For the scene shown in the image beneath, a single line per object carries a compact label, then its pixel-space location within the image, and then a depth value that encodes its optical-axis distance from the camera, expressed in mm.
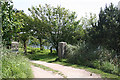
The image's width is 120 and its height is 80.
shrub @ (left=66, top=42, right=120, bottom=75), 5506
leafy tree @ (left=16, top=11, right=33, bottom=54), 9584
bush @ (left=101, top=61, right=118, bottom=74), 4899
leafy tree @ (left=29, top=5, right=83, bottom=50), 9491
